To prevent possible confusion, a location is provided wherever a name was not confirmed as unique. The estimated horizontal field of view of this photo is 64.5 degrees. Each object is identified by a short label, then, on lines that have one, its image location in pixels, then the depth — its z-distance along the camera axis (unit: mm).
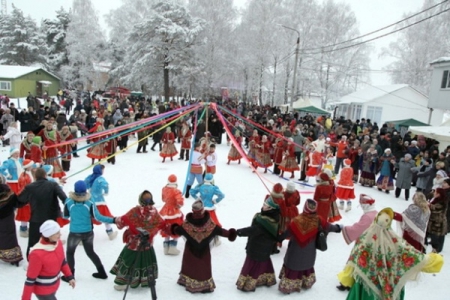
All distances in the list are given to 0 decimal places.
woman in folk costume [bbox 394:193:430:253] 5594
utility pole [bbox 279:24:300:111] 20530
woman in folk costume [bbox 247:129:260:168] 13298
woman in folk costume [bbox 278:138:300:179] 11859
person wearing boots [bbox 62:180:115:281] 4816
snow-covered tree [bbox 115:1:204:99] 28250
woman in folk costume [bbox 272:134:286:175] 12359
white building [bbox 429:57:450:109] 18359
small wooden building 31875
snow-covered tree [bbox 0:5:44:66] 42188
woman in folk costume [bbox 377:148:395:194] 11047
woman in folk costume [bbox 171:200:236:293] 4750
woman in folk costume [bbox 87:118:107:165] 11820
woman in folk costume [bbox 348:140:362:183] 11938
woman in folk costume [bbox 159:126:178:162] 13000
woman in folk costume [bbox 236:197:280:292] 4852
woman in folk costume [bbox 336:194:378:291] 4762
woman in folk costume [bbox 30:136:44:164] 8594
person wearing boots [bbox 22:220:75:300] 3531
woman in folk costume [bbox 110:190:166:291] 4688
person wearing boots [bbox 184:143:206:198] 8766
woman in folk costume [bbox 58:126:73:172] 10641
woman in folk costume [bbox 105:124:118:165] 12414
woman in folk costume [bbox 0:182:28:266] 5070
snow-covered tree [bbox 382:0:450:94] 27375
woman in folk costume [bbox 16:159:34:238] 6207
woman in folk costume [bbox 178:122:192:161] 13344
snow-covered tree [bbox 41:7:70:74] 43750
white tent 12477
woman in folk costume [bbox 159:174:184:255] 5996
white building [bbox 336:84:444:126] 24391
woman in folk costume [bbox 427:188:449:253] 6457
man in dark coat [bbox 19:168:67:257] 5109
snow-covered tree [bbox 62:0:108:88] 38156
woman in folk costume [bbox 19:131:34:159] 8539
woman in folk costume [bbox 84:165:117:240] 6312
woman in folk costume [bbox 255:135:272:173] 12648
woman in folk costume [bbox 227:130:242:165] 13516
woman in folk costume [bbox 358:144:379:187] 11422
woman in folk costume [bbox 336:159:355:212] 8820
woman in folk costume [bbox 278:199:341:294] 4762
